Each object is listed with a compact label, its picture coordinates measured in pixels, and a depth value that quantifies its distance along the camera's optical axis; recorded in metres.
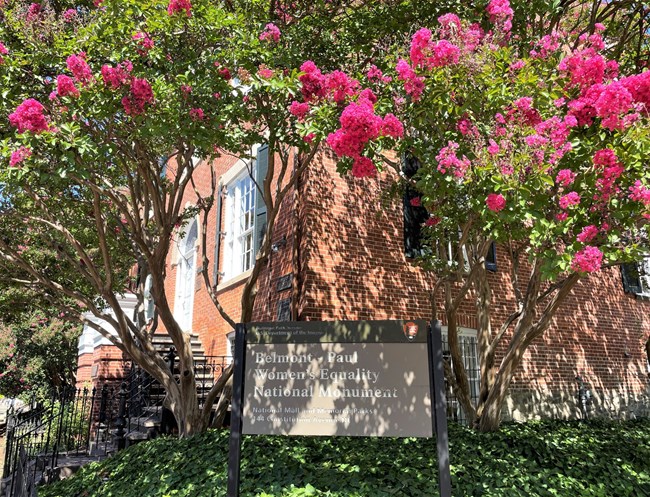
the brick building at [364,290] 9.45
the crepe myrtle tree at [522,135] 4.69
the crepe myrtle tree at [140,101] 5.97
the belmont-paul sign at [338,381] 4.68
